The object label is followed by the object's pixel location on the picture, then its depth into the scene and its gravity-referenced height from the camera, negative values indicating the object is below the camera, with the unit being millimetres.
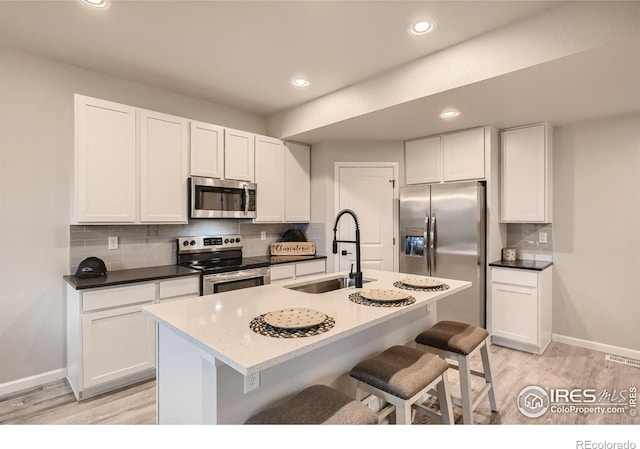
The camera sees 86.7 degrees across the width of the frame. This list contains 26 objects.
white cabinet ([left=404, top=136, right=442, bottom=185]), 3877 +745
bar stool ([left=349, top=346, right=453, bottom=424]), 1502 -720
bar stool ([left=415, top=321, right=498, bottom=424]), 1949 -744
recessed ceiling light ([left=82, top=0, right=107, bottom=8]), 2022 +1325
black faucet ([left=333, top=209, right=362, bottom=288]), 2049 -288
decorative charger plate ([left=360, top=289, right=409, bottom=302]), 1745 -384
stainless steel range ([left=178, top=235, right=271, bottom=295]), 3064 -407
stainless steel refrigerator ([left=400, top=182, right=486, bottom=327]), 3478 -166
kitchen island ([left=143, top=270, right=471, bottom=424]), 1221 -548
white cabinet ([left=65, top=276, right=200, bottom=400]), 2422 -852
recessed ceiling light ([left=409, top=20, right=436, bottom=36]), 2215 +1310
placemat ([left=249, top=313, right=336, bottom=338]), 1283 -419
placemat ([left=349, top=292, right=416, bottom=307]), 1710 -405
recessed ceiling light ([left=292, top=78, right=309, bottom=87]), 3137 +1328
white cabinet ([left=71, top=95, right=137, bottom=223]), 2596 +484
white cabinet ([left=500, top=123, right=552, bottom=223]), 3389 +513
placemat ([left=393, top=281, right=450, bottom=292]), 2039 -393
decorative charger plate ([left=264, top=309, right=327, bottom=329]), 1331 -399
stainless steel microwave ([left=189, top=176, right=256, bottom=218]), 3256 +257
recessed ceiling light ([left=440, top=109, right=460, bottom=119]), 3053 +1008
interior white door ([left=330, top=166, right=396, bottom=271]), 4168 +168
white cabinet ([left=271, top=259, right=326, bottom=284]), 3648 -529
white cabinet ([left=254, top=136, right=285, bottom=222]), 3846 +524
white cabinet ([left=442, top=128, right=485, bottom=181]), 3553 +742
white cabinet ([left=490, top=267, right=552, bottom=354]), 3242 -838
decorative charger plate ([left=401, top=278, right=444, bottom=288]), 2090 -376
